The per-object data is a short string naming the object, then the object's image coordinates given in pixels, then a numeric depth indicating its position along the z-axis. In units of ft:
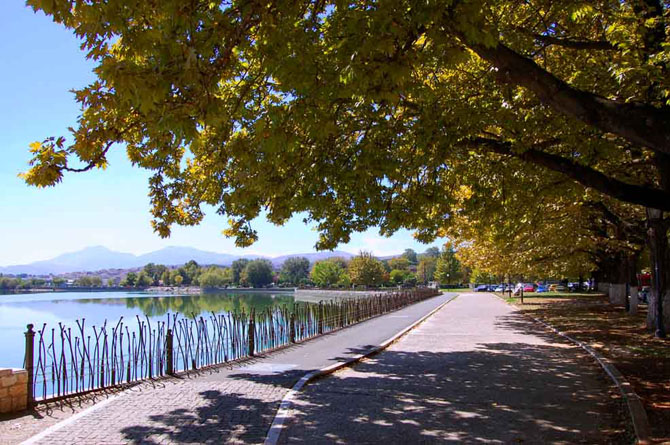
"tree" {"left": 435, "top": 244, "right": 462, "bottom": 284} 337.11
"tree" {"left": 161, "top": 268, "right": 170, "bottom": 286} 585.63
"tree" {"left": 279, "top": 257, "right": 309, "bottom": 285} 580.30
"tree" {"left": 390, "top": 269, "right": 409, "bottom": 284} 425.28
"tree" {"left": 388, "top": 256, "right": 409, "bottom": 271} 523.70
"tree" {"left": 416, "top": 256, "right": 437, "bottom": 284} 418.68
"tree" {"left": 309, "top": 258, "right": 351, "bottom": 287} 387.55
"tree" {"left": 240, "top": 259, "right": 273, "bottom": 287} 515.91
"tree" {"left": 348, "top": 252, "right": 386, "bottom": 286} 327.47
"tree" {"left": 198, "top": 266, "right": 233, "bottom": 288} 533.63
